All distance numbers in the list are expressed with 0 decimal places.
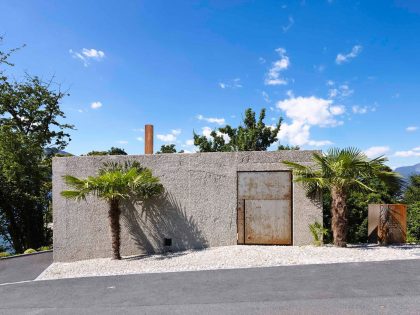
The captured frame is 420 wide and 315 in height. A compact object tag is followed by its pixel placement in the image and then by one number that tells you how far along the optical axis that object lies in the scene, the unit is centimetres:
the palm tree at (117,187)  835
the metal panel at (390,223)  894
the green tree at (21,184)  1482
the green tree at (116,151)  3688
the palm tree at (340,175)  820
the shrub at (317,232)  863
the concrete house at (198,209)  905
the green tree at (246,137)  2372
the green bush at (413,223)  1416
